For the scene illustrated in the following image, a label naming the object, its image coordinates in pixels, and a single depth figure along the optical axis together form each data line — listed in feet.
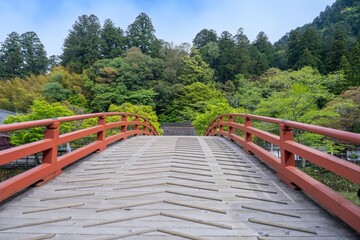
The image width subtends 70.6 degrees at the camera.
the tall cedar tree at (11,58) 159.12
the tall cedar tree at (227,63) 133.38
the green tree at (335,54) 101.86
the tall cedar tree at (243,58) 129.59
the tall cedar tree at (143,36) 162.84
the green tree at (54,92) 104.17
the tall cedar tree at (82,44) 147.32
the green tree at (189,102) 97.91
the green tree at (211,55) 151.12
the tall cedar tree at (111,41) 155.09
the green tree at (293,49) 125.18
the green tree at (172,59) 123.44
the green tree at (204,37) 189.88
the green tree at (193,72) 117.29
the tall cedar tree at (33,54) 170.71
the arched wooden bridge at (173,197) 5.92
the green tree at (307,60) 100.31
